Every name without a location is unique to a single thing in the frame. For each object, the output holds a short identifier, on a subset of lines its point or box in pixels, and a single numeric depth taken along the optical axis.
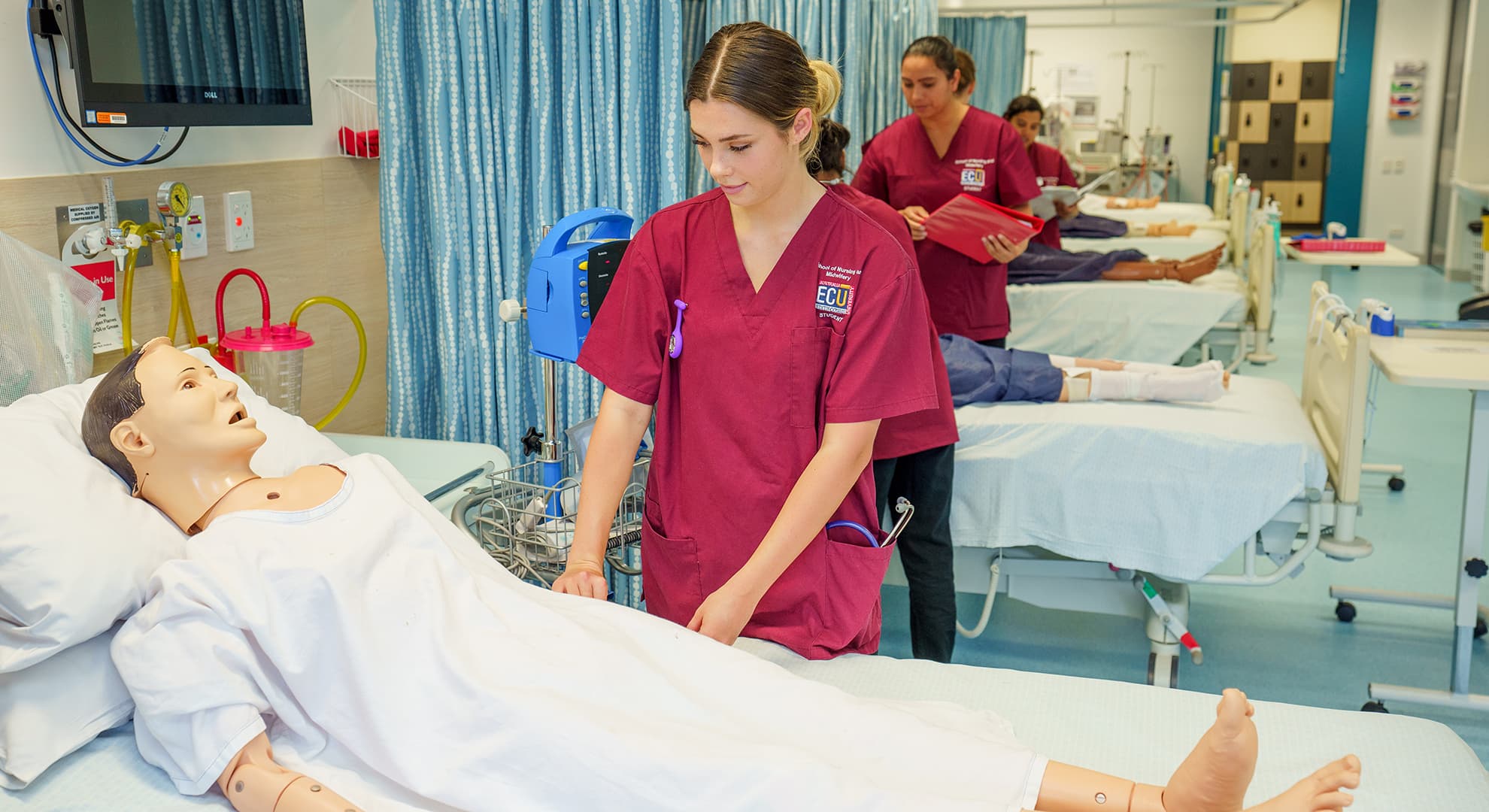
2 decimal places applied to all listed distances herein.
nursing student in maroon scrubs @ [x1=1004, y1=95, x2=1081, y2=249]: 5.27
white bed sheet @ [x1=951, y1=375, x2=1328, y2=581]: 2.52
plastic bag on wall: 1.79
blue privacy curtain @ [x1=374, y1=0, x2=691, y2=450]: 2.41
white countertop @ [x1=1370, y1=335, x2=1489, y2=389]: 2.49
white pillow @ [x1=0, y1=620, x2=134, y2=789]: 1.33
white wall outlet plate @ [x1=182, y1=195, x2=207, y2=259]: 2.31
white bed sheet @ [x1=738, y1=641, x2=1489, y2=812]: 1.46
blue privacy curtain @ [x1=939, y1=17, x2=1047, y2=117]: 5.71
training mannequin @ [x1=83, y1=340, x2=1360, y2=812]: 1.25
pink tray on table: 4.82
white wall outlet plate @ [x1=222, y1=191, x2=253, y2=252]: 2.41
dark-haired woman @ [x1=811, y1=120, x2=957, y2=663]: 2.34
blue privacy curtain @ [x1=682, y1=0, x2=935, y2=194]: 2.96
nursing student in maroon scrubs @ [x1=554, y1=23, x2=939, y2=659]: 1.56
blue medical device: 1.97
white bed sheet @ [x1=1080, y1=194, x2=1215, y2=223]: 6.63
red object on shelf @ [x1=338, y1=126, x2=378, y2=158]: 2.74
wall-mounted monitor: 1.97
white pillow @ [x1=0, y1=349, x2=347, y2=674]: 1.34
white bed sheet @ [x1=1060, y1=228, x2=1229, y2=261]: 5.71
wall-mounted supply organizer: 9.34
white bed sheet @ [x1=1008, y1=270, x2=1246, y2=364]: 4.52
